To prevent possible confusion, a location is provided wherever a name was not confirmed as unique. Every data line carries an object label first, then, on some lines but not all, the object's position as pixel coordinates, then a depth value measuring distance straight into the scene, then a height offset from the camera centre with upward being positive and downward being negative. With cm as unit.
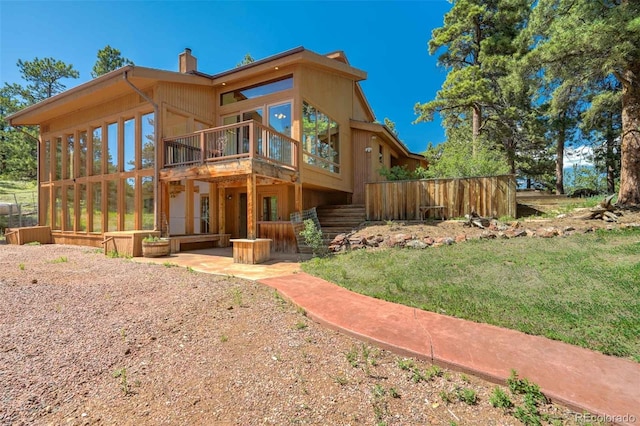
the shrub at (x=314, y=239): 786 -70
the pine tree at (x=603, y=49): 690 +418
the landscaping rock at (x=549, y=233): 633 -49
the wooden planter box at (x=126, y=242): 816 -78
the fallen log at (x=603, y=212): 685 -3
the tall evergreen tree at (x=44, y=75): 2119 +1082
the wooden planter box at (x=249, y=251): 714 -94
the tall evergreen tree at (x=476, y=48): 1504 +932
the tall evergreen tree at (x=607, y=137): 1190 +423
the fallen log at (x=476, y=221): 775 -25
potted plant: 802 -90
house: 901 +240
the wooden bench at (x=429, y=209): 931 +5
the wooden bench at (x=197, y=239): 904 -84
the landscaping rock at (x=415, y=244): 686 -78
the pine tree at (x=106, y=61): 2119 +1167
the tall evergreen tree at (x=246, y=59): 2602 +1425
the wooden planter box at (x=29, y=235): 1126 -74
